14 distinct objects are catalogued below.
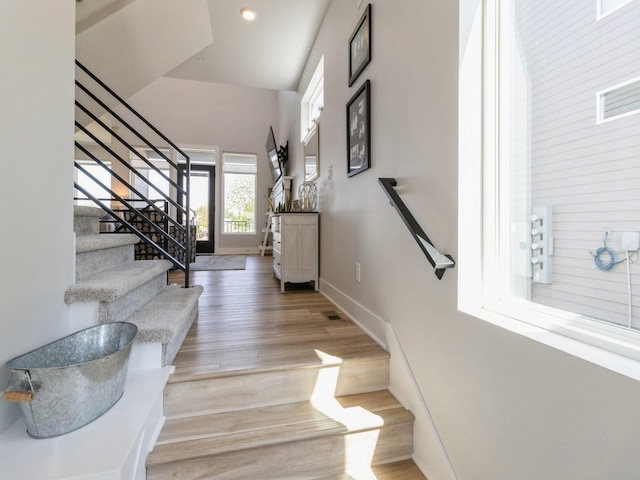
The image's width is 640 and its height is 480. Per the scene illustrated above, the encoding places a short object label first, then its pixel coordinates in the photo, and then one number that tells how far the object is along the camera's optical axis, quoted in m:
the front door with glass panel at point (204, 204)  7.00
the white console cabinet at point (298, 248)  3.09
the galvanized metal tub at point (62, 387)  0.85
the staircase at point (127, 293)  1.31
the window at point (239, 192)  7.20
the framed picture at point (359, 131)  1.90
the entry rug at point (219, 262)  4.78
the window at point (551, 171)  0.71
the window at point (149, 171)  6.59
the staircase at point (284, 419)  1.14
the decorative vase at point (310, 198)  3.41
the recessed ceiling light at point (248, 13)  2.81
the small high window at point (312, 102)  3.32
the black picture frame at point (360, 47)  1.91
